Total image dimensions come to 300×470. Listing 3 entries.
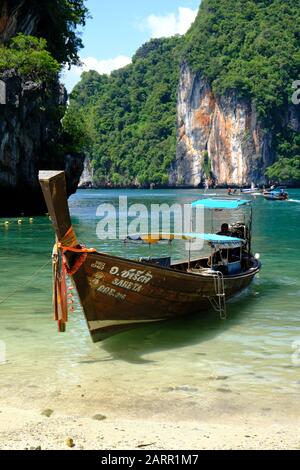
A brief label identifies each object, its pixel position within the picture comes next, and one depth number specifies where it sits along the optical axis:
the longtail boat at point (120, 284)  9.27
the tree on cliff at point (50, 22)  39.94
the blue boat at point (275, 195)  67.94
